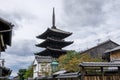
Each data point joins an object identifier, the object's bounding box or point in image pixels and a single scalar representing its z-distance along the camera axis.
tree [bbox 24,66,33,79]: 27.00
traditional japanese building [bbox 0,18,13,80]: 6.41
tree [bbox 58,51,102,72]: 15.73
